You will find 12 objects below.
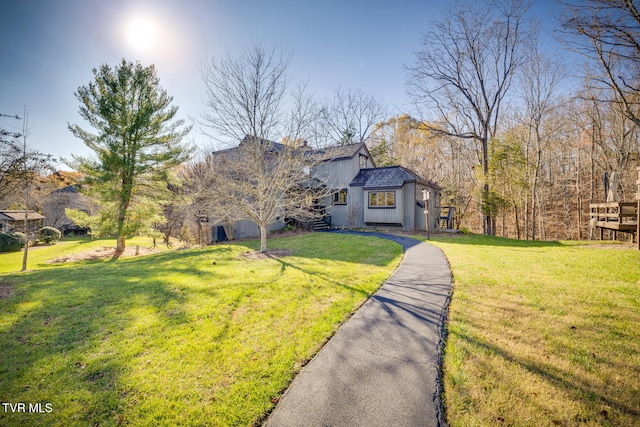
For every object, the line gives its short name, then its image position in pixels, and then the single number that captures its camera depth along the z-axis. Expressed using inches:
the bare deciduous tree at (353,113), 1198.9
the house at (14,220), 934.4
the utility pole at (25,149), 404.8
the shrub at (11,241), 714.4
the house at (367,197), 693.9
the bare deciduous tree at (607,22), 193.0
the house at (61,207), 1125.1
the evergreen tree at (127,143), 539.2
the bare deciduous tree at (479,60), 657.0
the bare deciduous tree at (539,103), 725.3
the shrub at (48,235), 879.8
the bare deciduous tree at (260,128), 395.5
